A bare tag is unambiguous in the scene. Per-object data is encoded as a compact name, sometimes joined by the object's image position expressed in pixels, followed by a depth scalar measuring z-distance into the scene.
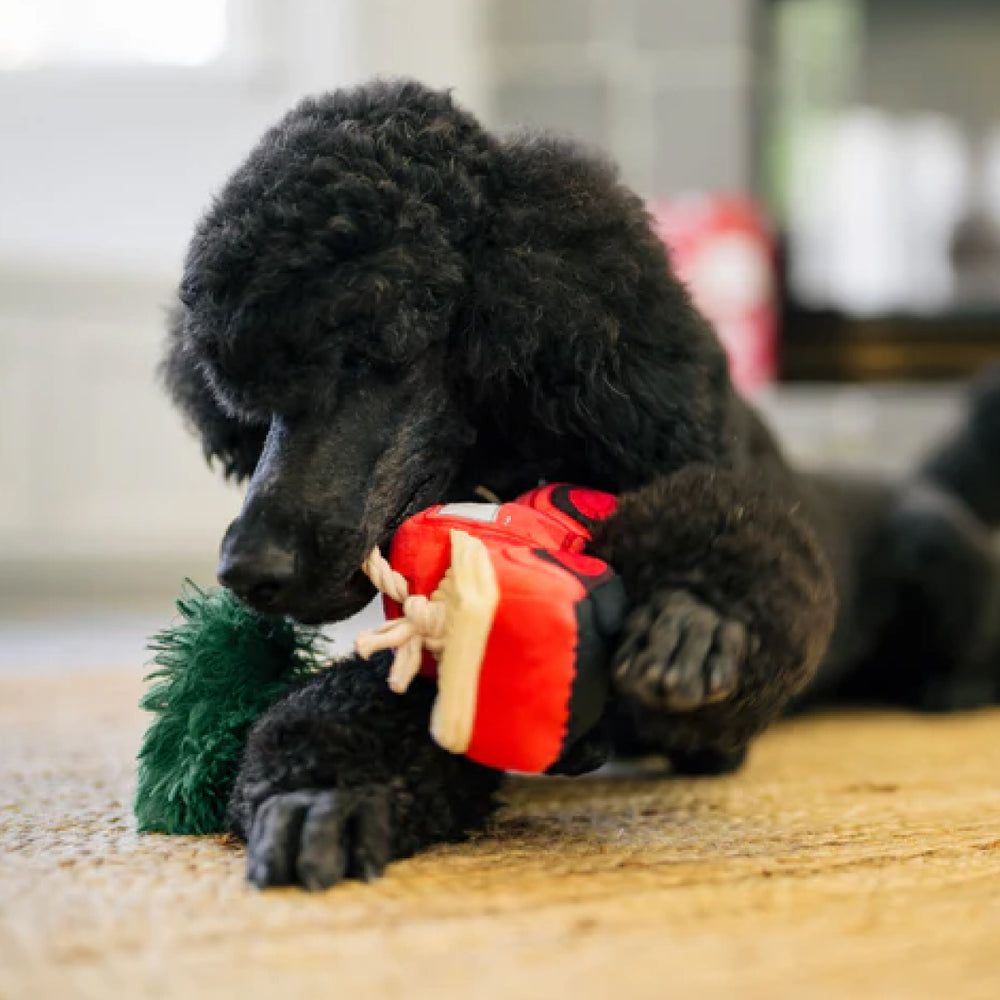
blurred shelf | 3.26
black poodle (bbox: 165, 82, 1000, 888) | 0.69
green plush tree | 0.81
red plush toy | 0.67
